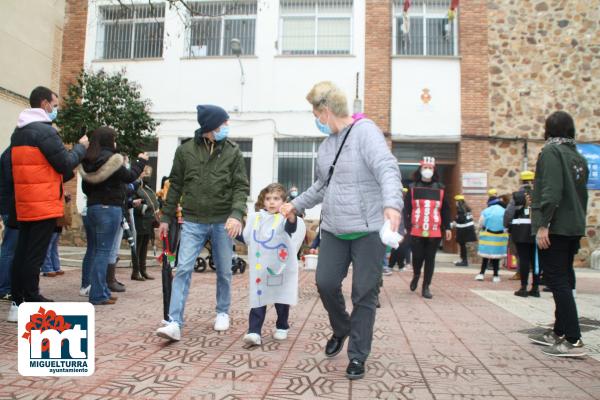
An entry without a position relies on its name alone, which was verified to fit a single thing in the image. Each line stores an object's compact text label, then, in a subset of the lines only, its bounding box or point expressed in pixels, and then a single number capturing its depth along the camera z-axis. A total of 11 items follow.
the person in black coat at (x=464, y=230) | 12.32
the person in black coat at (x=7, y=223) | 4.79
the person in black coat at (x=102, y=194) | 5.09
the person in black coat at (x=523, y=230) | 7.16
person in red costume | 6.60
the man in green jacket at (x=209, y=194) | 4.07
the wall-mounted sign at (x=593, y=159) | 13.55
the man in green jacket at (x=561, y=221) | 3.82
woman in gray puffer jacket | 3.07
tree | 9.35
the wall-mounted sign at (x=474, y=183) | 13.59
